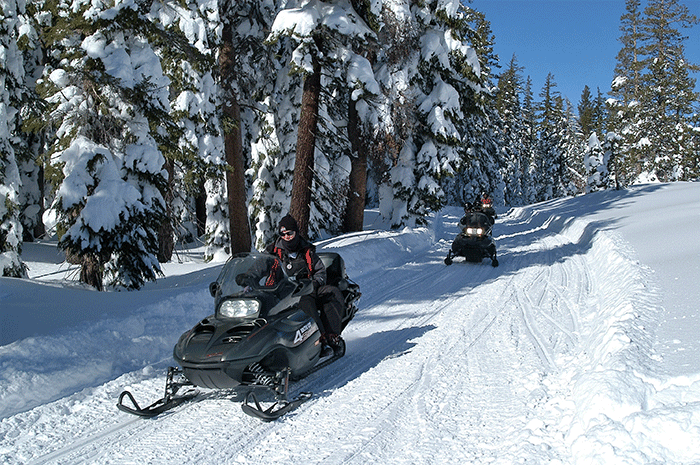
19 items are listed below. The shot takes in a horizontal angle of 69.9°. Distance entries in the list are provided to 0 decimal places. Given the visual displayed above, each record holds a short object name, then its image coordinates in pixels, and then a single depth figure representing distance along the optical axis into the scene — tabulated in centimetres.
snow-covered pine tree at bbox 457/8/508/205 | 3591
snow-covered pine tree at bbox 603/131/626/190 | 4799
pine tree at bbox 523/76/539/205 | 6688
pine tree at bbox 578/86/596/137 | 8081
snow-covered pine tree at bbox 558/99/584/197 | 7000
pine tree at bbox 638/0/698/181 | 3659
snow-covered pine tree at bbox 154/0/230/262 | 1230
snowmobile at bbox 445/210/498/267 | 1400
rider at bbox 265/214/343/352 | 634
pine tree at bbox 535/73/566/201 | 6900
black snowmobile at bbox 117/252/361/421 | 472
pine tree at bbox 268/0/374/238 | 1086
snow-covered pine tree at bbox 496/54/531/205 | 5618
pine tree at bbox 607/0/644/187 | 3912
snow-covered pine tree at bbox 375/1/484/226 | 1809
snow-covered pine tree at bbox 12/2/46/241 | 1440
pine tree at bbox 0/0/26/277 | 1126
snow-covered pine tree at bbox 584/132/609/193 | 5397
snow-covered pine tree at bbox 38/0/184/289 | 891
